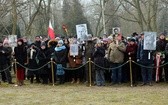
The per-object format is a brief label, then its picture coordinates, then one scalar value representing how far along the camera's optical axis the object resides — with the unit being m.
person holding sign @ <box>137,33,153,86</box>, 16.67
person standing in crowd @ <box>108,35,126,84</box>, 16.95
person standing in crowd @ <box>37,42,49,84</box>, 18.00
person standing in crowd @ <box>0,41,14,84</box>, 18.11
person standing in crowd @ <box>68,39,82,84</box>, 17.83
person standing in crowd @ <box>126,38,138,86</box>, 16.87
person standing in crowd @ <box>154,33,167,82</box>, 16.92
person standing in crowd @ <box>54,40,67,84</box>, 17.81
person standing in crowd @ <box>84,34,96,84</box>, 17.45
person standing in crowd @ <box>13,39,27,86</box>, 17.80
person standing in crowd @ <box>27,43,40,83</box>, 18.16
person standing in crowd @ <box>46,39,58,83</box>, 18.05
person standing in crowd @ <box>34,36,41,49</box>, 18.44
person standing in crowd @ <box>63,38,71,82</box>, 18.10
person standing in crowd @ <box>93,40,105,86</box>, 17.06
